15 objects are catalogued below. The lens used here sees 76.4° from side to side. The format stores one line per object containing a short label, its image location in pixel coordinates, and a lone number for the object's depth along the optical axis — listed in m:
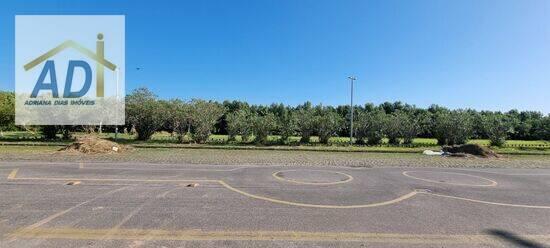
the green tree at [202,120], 34.56
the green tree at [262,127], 34.88
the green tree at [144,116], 35.25
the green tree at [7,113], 34.31
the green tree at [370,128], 36.38
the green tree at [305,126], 36.34
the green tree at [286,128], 35.91
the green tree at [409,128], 36.72
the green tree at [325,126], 36.25
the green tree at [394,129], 36.47
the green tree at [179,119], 34.81
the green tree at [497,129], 36.78
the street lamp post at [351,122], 34.41
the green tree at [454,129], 36.59
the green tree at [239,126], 35.41
